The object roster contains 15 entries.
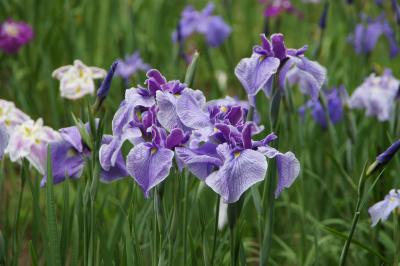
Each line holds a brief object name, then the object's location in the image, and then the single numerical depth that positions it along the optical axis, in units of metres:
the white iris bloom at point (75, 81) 4.38
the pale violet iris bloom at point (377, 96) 4.95
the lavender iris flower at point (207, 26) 6.76
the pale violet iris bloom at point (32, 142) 3.65
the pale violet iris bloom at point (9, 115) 3.89
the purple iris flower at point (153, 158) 2.61
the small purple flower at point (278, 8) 7.01
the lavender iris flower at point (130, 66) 5.82
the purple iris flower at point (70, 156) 3.37
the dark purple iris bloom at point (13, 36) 6.38
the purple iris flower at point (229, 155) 2.53
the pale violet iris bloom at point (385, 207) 3.38
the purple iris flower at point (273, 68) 2.98
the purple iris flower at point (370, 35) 6.24
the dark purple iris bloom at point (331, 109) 5.18
